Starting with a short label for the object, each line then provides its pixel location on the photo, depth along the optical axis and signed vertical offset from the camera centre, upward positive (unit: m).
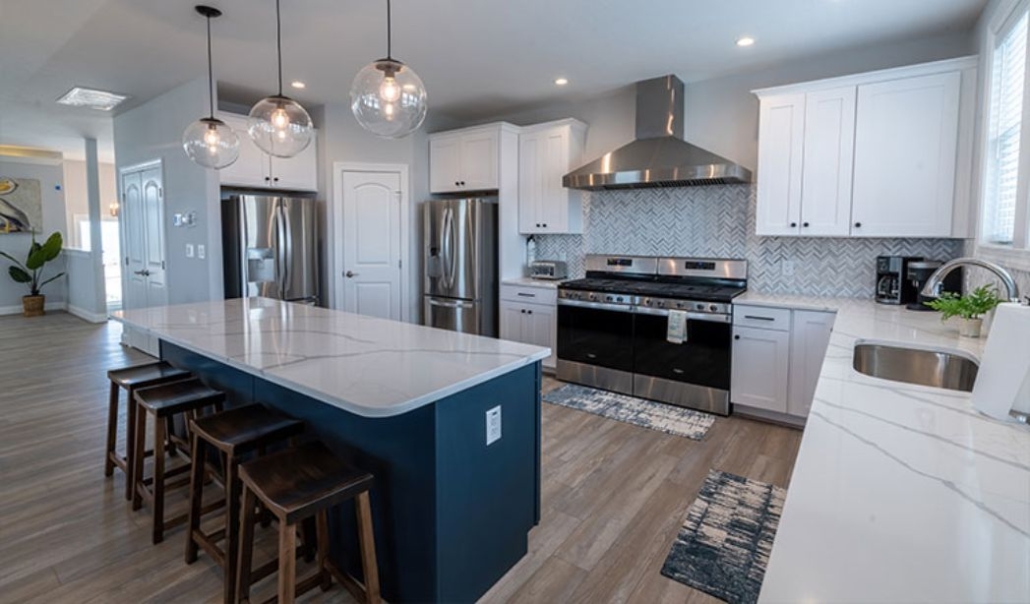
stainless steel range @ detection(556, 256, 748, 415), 3.77 -0.53
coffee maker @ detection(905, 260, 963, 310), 3.10 -0.09
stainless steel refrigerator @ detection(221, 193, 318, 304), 4.49 +0.12
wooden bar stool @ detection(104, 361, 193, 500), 2.54 -0.62
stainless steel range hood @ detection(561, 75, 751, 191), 3.88 +0.81
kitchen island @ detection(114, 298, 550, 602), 1.67 -0.62
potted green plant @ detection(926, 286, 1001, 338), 2.12 -0.19
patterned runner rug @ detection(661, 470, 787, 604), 1.99 -1.21
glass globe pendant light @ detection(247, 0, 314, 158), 2.76 +0.72
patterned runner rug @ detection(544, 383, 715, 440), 3.56 -1.12
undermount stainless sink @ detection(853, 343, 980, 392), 1.98 -0.43
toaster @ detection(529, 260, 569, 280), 5.11 -0.10
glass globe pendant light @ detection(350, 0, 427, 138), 2.22 +0.71
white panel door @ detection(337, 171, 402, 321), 5.11 +0.15
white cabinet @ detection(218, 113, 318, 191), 4.60 +0.84
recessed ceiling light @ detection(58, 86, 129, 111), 4.71 +1.51
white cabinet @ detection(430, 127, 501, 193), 4.98 +0.99
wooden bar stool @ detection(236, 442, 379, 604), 1.54 -0.72
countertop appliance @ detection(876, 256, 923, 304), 3.32 -0.13
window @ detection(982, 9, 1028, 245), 2.39 +0.65
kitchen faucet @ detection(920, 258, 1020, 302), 1.82 -0.05
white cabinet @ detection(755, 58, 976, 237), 3.09 +0.69
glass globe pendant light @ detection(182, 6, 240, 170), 3.04 +0.69
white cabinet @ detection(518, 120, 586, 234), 4.75 +0.80
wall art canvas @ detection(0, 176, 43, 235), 7.88 +0.80
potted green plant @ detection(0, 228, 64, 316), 7.83 -0.17
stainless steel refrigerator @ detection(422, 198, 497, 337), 4.96 -0.02
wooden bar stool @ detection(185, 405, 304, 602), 1.82 -0.68
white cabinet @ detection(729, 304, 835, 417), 3.41 -0.65
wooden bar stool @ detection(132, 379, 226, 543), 2.21 -0.71
